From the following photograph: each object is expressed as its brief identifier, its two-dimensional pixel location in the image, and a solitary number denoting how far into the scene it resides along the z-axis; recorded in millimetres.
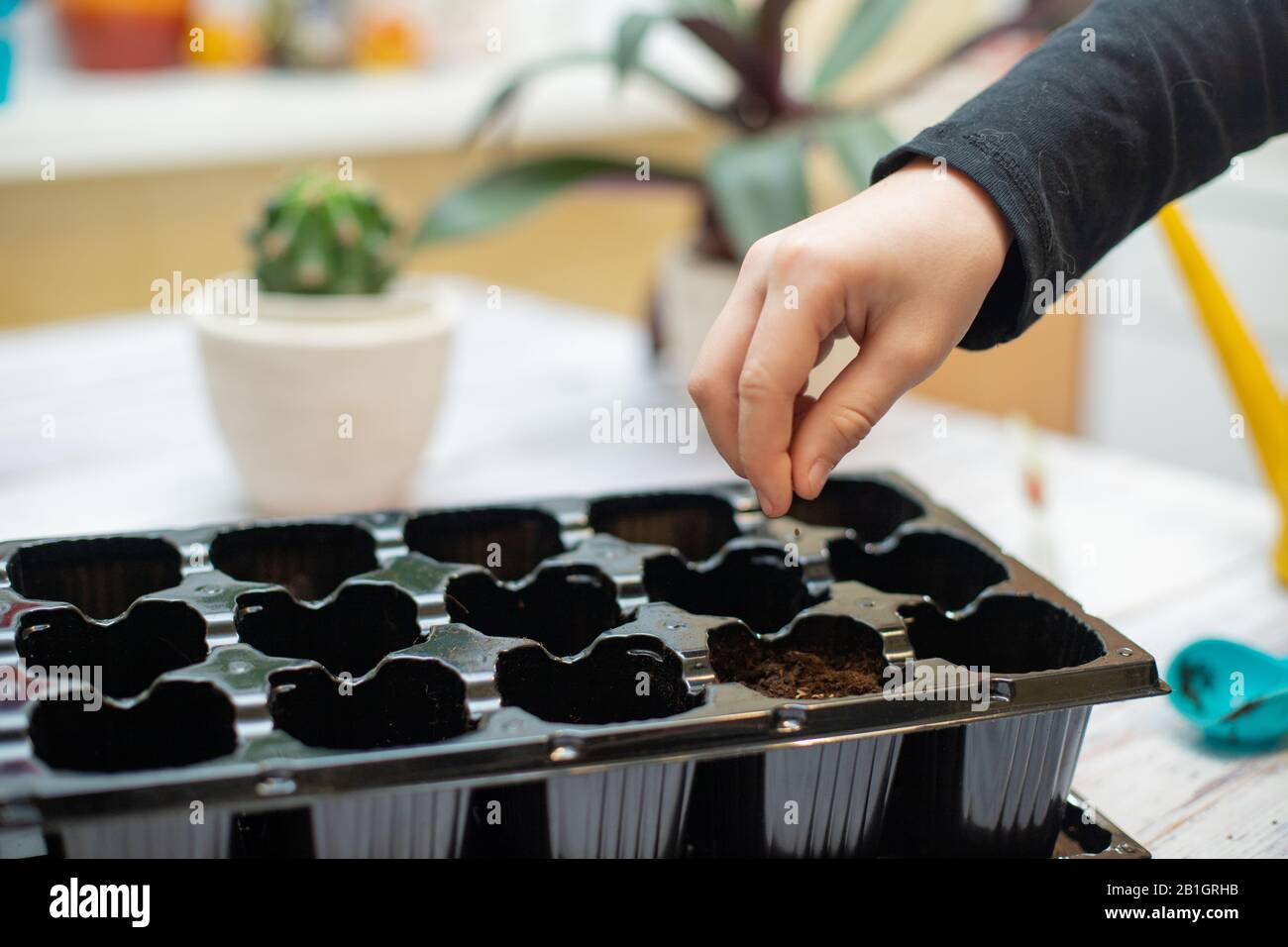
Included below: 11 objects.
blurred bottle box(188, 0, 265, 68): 2199
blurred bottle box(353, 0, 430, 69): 2395
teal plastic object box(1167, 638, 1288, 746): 724
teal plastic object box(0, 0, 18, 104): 808
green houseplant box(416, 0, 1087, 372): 1119
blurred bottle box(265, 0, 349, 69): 2281
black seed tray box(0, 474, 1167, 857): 508
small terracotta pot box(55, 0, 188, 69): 2051
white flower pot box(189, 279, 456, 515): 946
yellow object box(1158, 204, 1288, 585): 920
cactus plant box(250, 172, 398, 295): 994
